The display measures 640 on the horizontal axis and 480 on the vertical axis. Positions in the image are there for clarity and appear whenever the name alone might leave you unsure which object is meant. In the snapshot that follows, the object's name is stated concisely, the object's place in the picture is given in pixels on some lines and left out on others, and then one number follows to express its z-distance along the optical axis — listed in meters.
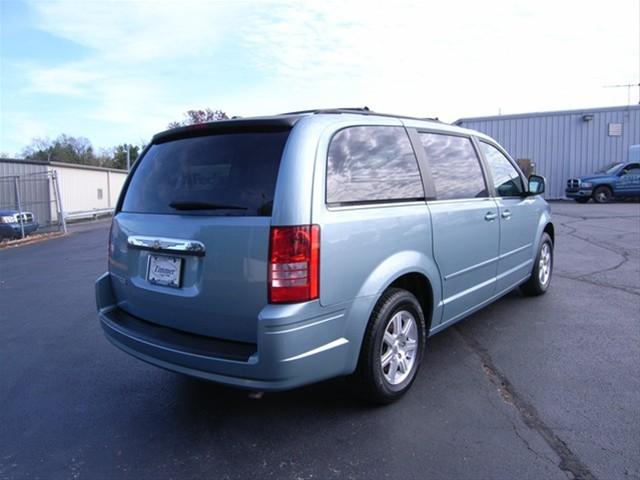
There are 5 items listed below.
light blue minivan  2.64
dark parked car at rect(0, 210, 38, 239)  14.53
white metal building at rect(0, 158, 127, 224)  21.00
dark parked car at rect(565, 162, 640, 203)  20.27
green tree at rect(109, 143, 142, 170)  64.44
